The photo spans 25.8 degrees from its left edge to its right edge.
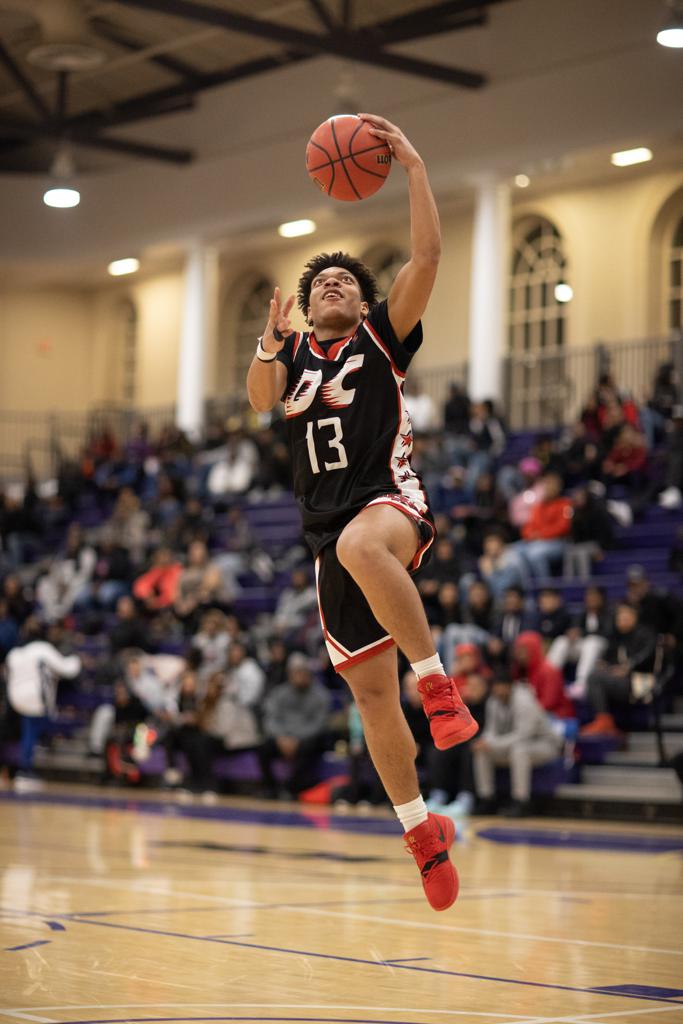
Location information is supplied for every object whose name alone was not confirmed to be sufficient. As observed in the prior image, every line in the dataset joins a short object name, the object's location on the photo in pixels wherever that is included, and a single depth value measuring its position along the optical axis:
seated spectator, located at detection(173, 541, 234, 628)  16.92
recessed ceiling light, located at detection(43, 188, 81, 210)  16.31
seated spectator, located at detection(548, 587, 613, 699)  13.05
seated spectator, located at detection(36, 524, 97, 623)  19.67
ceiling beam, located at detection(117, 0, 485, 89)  16.78
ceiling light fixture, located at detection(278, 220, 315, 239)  23.50
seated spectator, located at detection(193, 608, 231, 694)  15.37
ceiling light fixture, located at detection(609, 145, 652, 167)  19.22
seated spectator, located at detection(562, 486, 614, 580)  15.02
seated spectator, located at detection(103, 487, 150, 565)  20.06
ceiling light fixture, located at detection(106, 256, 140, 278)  26.27
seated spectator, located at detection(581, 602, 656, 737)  12.42
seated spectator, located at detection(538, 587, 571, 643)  13.66
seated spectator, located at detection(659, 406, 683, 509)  15.23
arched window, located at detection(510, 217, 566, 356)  22.25
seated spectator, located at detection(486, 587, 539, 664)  13.56
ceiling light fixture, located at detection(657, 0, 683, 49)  12.84
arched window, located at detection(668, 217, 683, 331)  20.97
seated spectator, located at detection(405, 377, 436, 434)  19.86
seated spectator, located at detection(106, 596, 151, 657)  17.20
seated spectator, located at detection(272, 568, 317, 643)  15.66
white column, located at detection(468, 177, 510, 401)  20.22
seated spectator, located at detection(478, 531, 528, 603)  14.42
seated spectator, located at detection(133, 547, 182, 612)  17.94
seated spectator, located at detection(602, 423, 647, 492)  15.98
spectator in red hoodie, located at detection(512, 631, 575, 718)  12.80
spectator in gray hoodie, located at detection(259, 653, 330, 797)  13.91
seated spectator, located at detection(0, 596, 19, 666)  18.08
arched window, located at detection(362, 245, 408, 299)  24.50
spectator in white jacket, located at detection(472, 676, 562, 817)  12.04
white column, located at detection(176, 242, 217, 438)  24.30
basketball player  4.55
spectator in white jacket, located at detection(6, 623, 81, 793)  16.48
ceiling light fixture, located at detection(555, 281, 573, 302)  22.09
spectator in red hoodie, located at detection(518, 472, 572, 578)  15.05
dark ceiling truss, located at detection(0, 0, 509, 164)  17.23
